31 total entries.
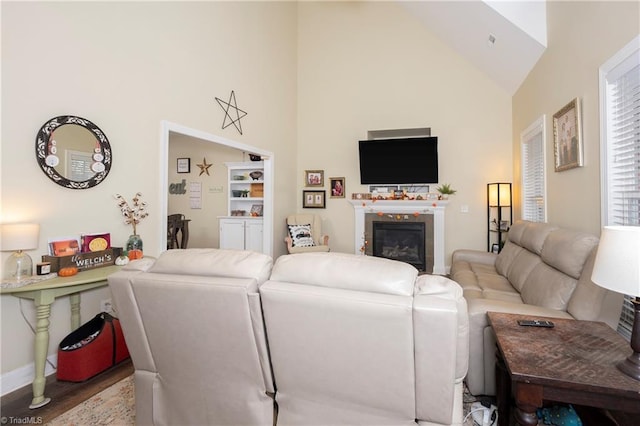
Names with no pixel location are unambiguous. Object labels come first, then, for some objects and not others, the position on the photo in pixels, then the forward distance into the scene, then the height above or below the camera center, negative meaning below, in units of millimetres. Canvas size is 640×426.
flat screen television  5141 +952
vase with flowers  2659 -19
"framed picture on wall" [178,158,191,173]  6188 +1022
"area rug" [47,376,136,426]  1741 -1206
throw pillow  5199 -382
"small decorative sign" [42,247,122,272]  2148 -348
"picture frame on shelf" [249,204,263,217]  5738 +82
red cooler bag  2127 -1003
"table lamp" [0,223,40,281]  1896 -198
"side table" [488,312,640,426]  1114 -612
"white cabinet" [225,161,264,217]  5742 +498
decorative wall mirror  2180 +486
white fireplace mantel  5184 +80
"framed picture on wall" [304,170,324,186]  5887 +729
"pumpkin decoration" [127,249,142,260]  2600 -352
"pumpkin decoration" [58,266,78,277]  2104 -409
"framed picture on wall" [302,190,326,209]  5863 +300
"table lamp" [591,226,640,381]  1094 -204
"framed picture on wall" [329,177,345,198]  5750 +527
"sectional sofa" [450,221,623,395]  1729 -535
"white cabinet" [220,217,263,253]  5441 -354
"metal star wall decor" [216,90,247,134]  3957 +1411
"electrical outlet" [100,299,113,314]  2609 -804
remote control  1553 -570
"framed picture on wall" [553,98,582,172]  2545 +720
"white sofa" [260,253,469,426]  1071 -479
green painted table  1882 -625
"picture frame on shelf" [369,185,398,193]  5469 +487
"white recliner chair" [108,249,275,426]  1288 -538
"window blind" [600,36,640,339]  1920 +514
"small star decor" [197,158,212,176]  6102 +965
